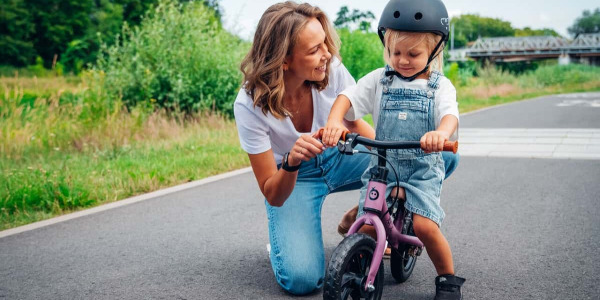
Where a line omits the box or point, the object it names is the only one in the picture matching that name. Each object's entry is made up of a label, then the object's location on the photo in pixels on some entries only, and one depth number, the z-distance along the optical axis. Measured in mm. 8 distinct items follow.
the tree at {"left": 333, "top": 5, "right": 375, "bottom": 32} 20219
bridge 68125
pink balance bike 2744
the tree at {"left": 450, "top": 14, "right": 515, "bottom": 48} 134000
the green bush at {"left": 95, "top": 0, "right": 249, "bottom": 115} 12516
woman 3424
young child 2994
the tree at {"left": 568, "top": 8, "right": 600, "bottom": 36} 120550
